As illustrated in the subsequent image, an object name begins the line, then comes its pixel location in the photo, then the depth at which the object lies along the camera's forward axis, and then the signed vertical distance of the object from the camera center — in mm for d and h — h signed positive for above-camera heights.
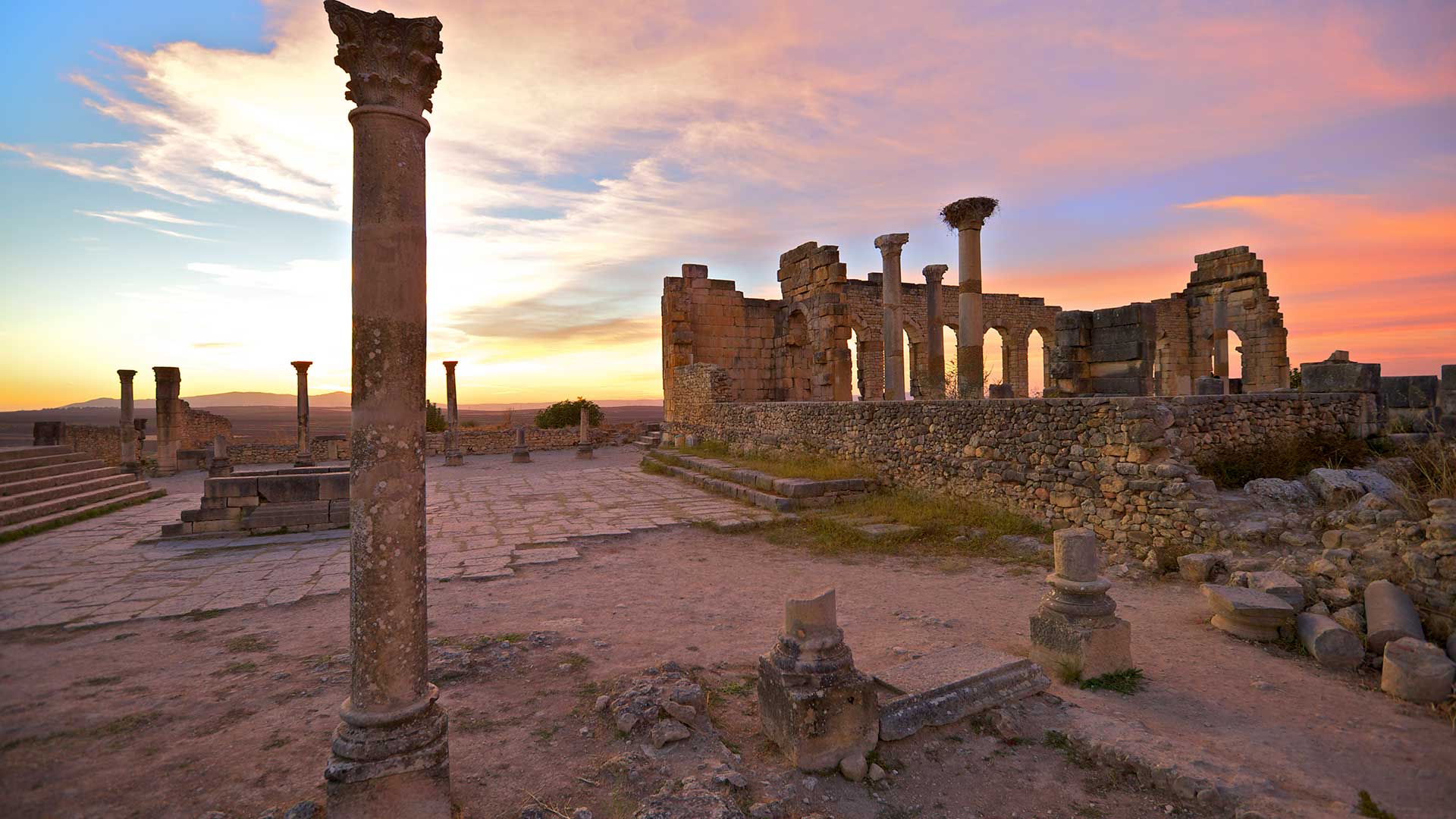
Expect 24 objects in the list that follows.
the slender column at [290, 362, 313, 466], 18906 +220
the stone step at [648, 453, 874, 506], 10422 -1230
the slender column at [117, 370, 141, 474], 18078 -239
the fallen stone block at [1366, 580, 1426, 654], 4219 -1378
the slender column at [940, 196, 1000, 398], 13109 +2567
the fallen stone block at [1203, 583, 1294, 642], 4719 -1501
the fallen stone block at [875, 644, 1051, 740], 3510 -1579
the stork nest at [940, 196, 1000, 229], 12966 +4112
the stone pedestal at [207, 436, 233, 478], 14961 -1053
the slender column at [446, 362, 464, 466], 21609 -132
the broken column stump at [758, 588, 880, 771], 3201 -1431
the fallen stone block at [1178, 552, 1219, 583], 6012 -1461
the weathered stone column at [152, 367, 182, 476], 17844 +92
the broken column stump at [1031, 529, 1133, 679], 4176 -1383
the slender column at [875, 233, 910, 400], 15383 +1999
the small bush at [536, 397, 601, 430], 31328 +11
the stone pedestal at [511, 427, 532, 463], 20672 -1194
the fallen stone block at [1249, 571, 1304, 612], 4840 -1355
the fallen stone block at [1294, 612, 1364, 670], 4281 -1587
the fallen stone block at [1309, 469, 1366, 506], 6688 -812
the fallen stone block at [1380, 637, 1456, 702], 3746 -1545
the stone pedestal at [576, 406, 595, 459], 21558 -930
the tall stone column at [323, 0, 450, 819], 2807 +27
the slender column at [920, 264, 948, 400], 15195 +1852
